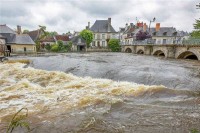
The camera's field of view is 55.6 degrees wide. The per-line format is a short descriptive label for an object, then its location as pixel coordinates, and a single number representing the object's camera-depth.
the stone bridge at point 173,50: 21.93
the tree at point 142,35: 50.62
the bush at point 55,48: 48.21
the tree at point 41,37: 49.06
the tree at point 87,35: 53.78
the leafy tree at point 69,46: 52.20
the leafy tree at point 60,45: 48.97
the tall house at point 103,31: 62.31
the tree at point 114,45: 50.69
